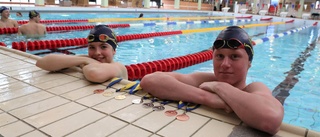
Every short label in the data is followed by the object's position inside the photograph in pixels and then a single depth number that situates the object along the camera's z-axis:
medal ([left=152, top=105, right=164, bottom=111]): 1.92
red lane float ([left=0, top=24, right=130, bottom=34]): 7.33
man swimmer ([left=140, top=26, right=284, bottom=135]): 1.58
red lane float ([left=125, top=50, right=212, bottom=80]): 4.02
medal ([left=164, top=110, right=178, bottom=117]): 1.83
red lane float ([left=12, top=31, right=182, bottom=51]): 5.41
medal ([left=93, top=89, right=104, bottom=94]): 2.26
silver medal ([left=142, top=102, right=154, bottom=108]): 1.97
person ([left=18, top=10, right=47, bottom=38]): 6.64
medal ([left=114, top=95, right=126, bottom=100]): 2.14
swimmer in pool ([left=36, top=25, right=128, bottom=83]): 2.74
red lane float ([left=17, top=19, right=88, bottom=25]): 9.73
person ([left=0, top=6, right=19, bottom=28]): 7.04
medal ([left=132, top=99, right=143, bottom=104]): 2.05
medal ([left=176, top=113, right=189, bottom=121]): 1.76
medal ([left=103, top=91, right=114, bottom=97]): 2.20
